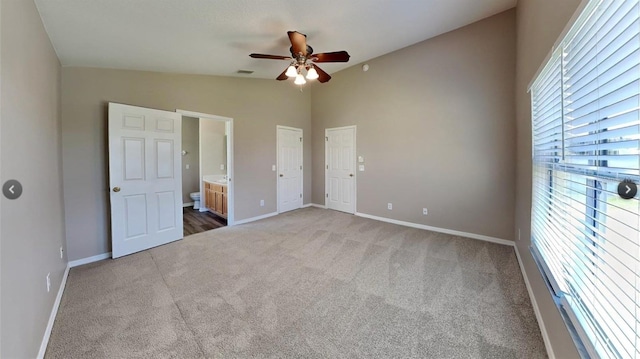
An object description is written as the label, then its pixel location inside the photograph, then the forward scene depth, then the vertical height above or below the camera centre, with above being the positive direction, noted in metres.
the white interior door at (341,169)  5.21 +0.01
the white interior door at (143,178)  3.04 -0.10
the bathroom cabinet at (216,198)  4.94 -0.61
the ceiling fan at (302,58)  2.70 +1.37
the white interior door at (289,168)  5.32 +0.04
